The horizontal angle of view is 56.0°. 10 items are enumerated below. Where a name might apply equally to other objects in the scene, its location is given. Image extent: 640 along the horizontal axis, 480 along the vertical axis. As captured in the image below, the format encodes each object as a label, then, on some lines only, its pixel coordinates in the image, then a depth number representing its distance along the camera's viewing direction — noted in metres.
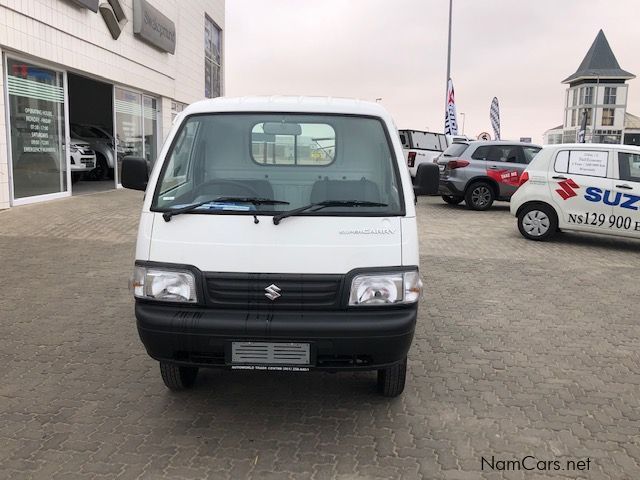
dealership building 12.12
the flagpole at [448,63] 29.90
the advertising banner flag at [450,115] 29.31
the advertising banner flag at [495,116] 32.87
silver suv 14.87
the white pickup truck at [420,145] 19.09
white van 3.29
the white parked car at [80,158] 16.98
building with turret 115.94
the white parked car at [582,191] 9.33
